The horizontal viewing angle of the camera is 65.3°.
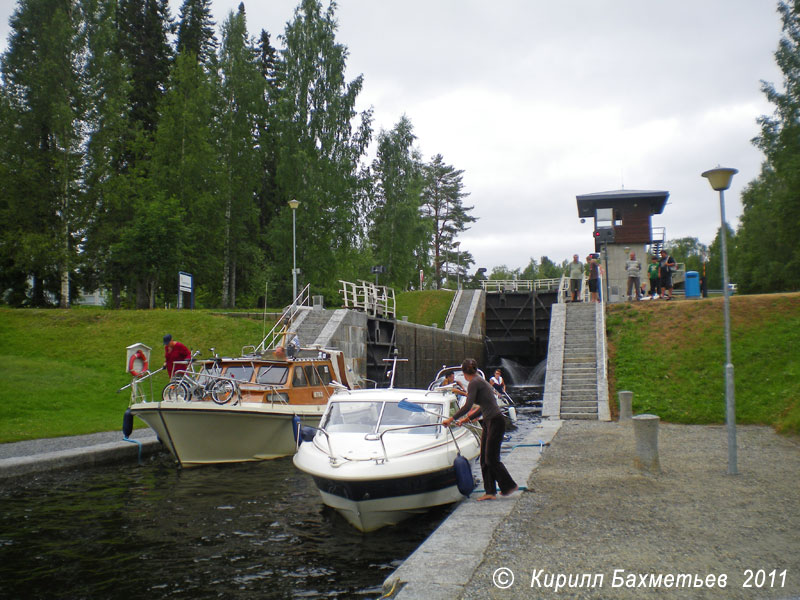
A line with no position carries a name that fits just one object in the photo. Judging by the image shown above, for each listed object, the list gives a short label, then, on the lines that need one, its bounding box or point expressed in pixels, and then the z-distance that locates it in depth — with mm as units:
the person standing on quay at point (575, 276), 28016
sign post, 26625
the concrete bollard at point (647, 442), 9023
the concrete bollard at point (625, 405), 15430
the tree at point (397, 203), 48000
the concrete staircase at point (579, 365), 17156
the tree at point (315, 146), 34750
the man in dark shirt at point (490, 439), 8078
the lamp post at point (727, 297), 8828
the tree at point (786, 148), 34156
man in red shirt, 14273
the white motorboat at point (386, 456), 8016
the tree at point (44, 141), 28234
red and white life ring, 13695
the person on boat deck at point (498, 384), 17562
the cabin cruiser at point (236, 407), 12469
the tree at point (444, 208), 73938
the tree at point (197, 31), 41969
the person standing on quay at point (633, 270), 23609
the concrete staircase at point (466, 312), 38969
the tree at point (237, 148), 37469
